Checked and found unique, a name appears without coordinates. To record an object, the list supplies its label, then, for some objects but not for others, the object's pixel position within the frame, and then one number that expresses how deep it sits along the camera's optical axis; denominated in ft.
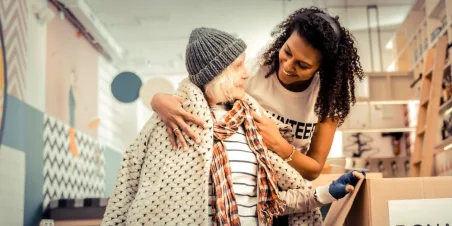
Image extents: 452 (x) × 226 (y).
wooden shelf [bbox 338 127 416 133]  20.62
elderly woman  5.73
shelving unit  15.07
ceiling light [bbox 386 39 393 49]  25.22
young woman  6.44
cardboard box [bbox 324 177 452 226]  5.46
